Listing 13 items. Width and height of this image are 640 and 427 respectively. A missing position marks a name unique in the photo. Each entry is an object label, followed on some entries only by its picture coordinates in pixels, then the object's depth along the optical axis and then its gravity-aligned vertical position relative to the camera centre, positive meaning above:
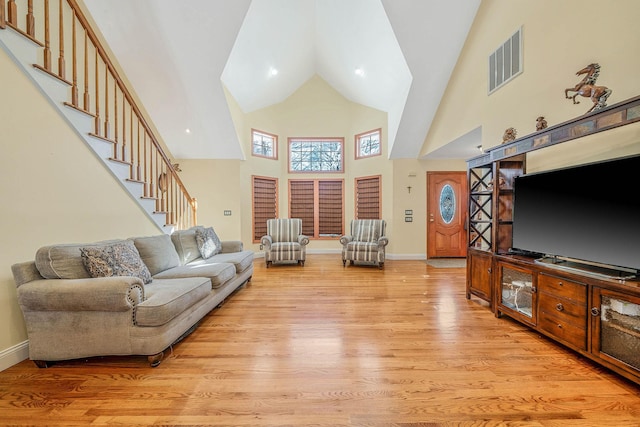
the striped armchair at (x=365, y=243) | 5.16 -0.61
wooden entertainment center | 1.68 -0.59
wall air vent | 3.10 +1.89
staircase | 1.98 +1.13
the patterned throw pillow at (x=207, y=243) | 3.72 -0.45
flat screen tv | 1.77 +0.01
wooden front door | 6.14 -0.03
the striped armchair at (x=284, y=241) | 5.29 -0.61
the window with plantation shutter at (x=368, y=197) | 6.43 +0.38
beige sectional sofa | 1.83 -0.69
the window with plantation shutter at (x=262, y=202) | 6.31 +0.25
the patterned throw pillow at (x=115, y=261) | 2.07 -0.42
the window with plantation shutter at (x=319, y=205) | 6.84 +0.18
